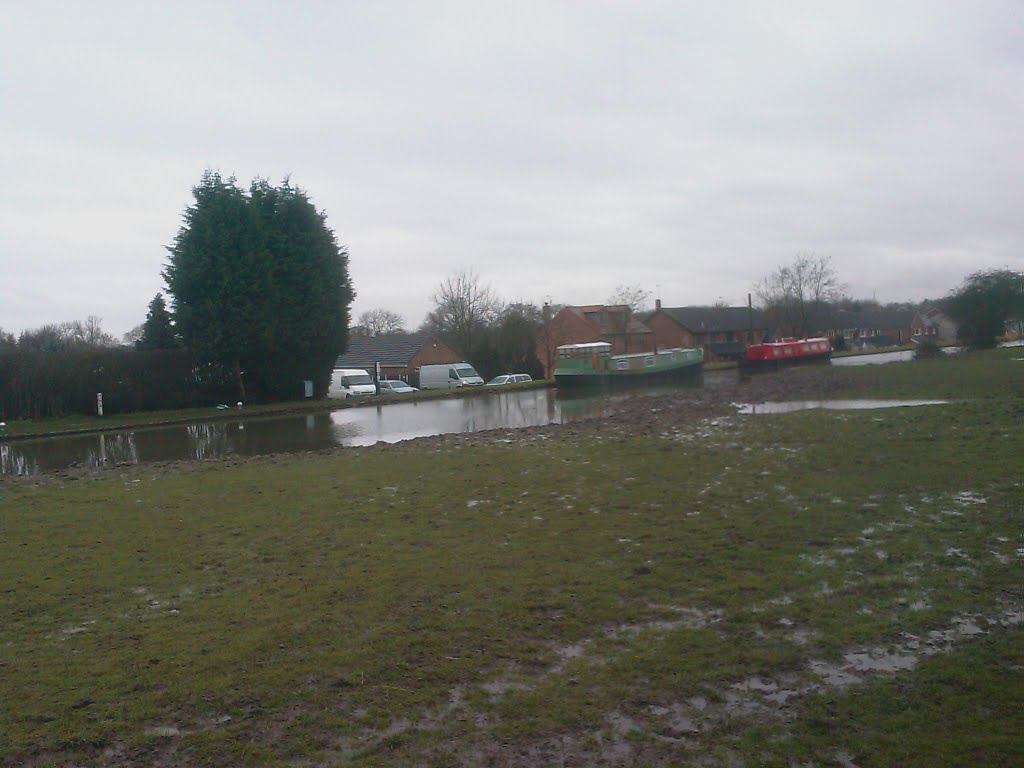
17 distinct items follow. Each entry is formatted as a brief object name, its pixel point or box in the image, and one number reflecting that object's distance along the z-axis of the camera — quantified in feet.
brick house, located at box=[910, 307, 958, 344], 374.22
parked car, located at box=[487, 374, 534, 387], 169.99
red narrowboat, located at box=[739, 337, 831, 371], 175.22
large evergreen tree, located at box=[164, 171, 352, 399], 121.29
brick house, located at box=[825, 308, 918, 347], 337.52
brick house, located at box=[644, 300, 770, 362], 269.44
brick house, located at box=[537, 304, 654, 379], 204.95
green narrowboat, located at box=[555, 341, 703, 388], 145.59
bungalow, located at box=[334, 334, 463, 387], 194.08
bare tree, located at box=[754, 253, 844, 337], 273.54
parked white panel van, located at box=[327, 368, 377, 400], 142.99
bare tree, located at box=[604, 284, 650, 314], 239.50
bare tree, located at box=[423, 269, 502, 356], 212.43
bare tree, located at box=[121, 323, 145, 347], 250.86
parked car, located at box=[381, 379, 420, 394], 148.66
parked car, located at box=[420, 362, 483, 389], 166.81
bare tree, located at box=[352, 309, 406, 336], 350.84
